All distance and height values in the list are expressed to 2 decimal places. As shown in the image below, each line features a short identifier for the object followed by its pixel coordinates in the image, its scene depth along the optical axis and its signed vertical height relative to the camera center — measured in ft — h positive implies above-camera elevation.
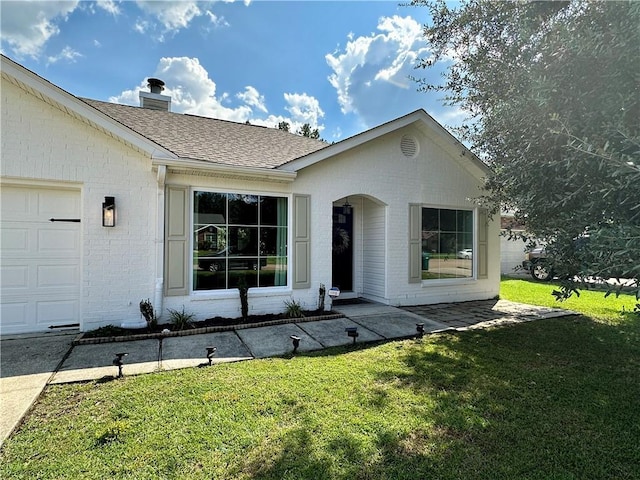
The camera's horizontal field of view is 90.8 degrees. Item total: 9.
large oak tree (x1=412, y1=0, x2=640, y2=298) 9.52 +4.60
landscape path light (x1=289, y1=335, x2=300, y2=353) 15.15 -4.67
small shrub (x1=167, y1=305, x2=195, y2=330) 18.01 -4.27
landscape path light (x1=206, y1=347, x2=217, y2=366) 13.51 -4.62
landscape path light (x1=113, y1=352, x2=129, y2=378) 11.95 -4.44
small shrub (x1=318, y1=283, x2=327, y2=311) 22.27 -3.65
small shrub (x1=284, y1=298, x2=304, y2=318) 20.77 -4.27
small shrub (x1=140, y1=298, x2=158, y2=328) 17.29 -3.78
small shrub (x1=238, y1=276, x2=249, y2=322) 19.77 -3.51
